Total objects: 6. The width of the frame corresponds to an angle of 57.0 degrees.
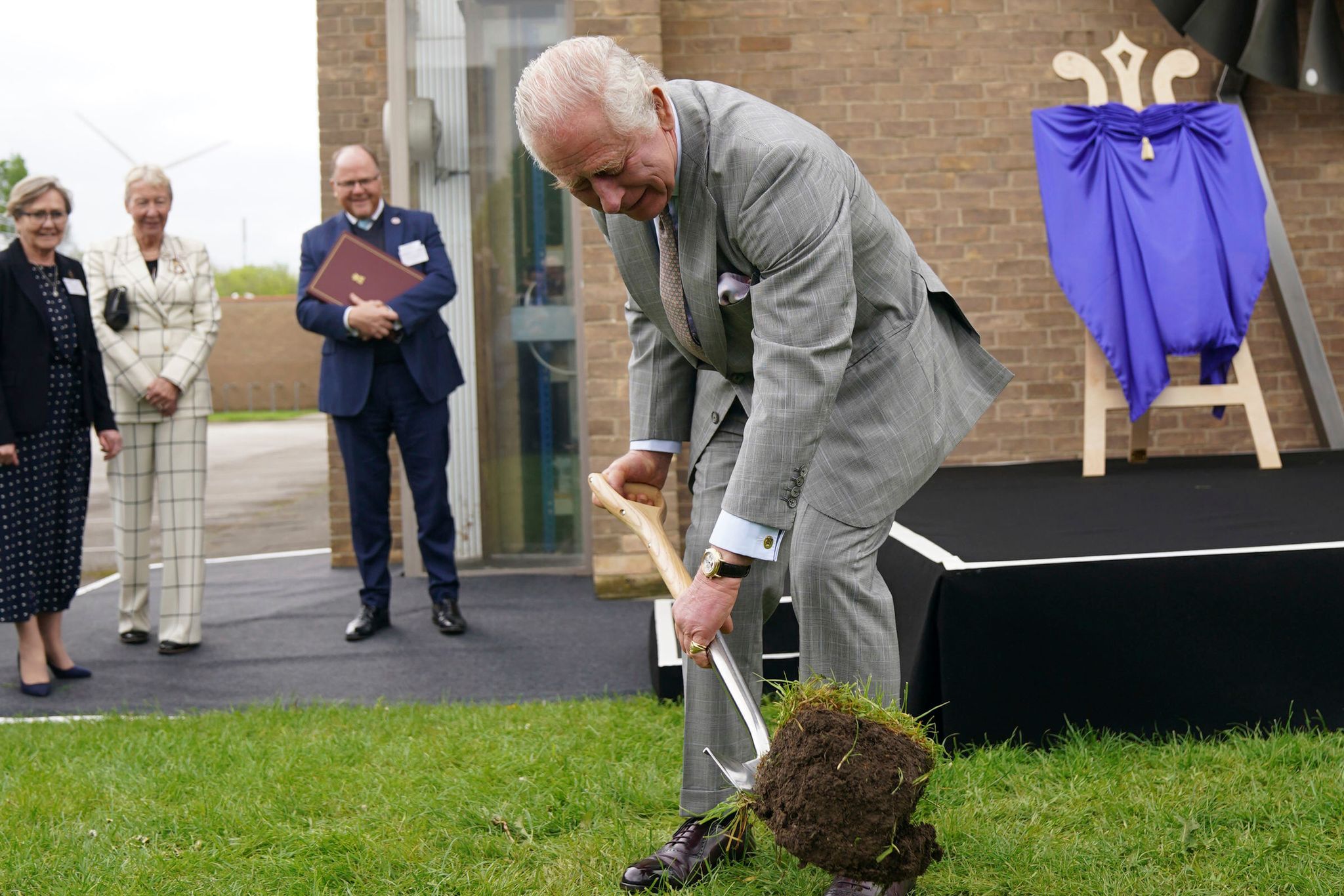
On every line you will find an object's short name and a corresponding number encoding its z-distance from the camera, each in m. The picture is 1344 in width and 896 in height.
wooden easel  4.45
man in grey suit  1.75
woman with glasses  3.81
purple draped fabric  4.47
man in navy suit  4.41
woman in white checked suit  4.34
